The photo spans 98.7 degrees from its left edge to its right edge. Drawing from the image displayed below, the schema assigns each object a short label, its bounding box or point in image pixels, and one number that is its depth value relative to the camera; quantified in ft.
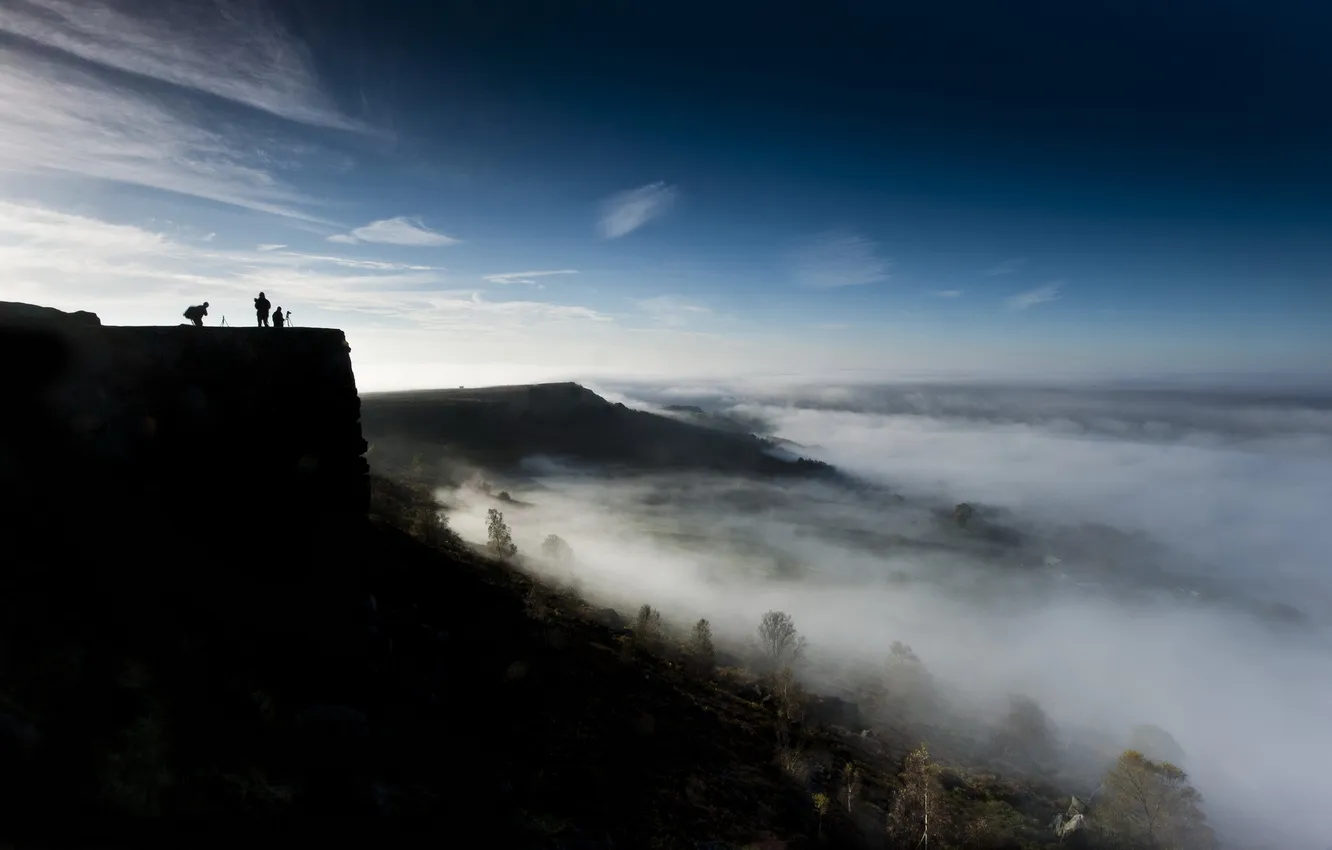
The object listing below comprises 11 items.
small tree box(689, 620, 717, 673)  275.80
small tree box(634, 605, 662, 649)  249.69
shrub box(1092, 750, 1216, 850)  196.34
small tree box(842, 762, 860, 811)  156.66
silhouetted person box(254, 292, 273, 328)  96.67
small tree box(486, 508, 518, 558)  294.68
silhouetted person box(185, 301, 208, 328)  86.53
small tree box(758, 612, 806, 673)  376.07
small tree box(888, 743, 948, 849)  150.92
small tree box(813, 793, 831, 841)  137.28
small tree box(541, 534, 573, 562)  406.82
